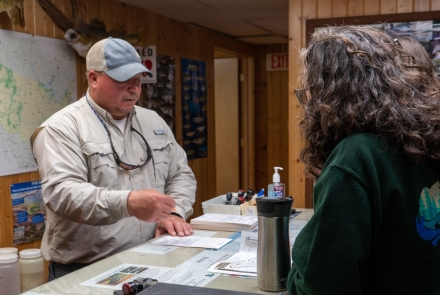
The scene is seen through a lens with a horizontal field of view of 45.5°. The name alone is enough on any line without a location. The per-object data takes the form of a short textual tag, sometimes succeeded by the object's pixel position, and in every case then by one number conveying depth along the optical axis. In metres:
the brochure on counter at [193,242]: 1.96
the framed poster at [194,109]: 5.47
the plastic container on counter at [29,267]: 3.24
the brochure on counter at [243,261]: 1.63
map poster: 3.30
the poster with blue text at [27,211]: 3.41
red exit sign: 7.30
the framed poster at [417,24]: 3.47
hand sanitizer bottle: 2.60
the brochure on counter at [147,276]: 1.53
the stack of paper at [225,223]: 2.22
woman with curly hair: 0.98
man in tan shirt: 1.97
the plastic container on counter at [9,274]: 3.05
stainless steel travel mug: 1.42
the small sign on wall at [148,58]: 4.38
